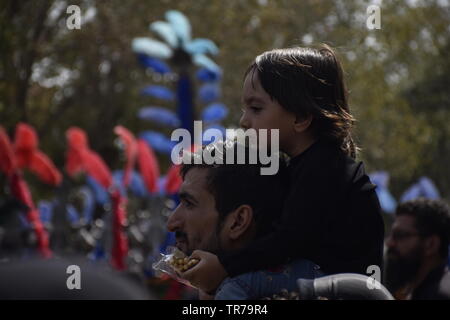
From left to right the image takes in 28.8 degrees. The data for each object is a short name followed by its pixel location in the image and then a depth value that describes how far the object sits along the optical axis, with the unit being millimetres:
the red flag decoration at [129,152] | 13709
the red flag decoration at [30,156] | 12781
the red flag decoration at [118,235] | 11406
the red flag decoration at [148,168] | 14305
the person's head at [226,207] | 2252
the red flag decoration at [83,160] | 14094
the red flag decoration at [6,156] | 11383
